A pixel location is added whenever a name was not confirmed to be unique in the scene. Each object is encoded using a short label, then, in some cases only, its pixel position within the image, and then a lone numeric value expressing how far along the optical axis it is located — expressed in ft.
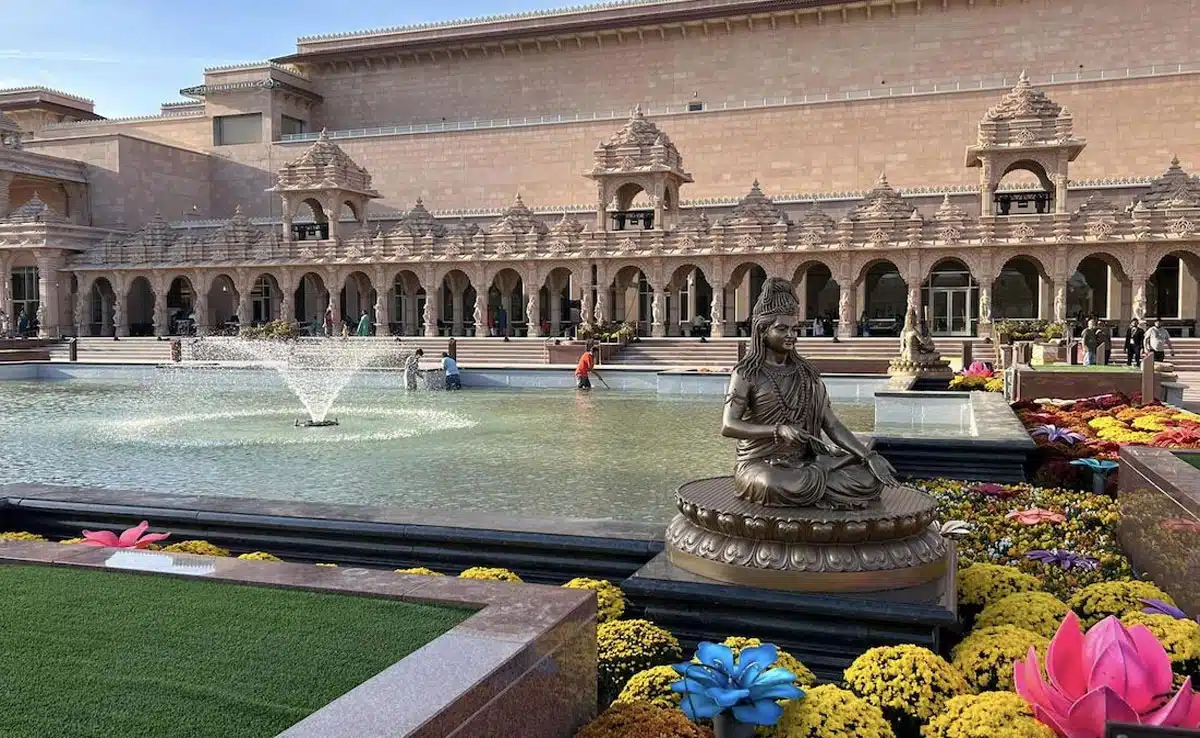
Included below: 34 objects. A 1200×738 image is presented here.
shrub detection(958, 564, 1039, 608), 18.38
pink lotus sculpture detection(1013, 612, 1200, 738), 11.03
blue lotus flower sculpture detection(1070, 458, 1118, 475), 31.32
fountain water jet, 90.43
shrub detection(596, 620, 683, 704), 15.66
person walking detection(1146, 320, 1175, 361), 77.00
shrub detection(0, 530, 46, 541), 22.13
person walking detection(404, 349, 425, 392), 85.46
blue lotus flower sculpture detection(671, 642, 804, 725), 12.41
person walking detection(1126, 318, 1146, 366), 88.28
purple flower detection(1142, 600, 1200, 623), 17.53
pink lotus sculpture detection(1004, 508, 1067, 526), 25.99
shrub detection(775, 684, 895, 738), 12.84
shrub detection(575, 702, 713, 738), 12.63
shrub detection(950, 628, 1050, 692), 14.93
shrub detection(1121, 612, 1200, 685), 15.46
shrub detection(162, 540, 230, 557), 21.02
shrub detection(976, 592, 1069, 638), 16.61
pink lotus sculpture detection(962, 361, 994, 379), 72.18
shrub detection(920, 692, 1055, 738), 12.17
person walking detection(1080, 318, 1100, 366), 80.48
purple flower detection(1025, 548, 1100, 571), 22.66
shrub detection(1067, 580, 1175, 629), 17.87
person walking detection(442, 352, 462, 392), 85.76
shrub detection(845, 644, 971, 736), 13.75
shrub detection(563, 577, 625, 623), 18.15
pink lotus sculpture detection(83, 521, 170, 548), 20.40
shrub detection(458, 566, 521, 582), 19.12
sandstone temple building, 121.90
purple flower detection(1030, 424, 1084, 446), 37.04
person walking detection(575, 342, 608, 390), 83.82
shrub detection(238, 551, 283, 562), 20.36
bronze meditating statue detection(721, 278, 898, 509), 17.49
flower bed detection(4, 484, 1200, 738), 12.64
